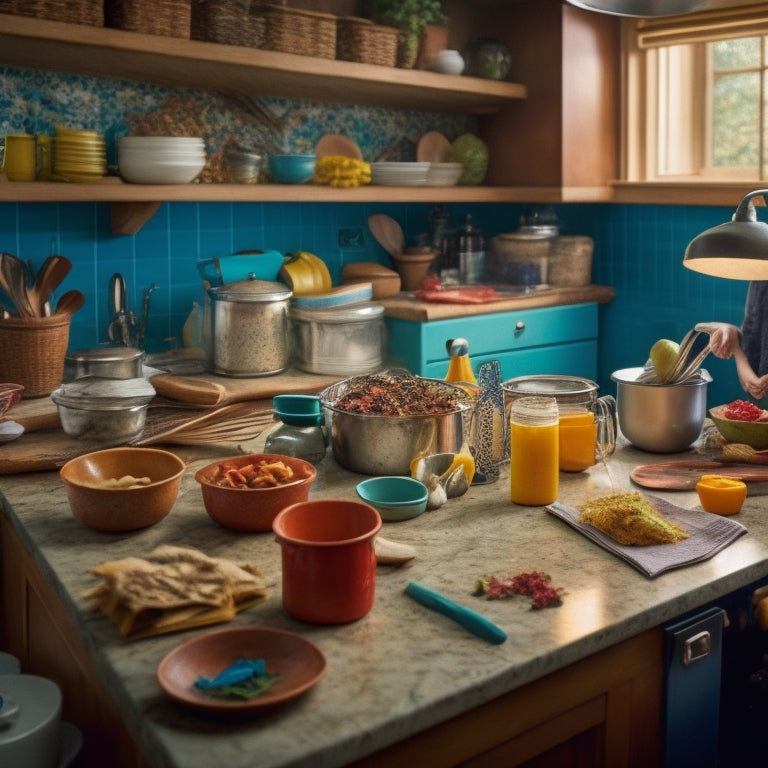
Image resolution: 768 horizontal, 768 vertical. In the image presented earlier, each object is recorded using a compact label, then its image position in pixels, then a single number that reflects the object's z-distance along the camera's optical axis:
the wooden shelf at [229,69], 2.93
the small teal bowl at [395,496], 1.70
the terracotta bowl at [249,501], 1.61
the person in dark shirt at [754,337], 3.10
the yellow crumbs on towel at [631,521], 1.58
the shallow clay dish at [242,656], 1.07
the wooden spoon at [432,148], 4.41
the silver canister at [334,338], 3.55
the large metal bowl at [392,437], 1.87
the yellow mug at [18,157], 3.07
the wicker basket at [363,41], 3.63
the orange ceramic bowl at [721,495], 1.74
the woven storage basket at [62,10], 2.82
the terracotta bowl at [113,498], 1.61
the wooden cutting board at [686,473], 1.91
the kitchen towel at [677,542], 1.51
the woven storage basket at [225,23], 3.27
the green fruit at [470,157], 4.39
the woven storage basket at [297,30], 3.41
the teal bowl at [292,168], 3.65
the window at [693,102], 4.03
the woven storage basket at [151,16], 3.03
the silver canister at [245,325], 3.35
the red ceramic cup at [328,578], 1.29
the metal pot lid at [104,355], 2.87
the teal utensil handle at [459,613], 1.25
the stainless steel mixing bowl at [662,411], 2.09
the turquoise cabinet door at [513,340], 3.79
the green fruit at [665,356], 2.07
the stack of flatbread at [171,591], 1.27
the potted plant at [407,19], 3.81
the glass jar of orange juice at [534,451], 1.78
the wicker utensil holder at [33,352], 2.85
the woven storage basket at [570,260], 4.43
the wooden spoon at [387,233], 4.33
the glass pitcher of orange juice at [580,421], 1.97
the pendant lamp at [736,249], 1.81
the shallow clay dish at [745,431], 2.06
